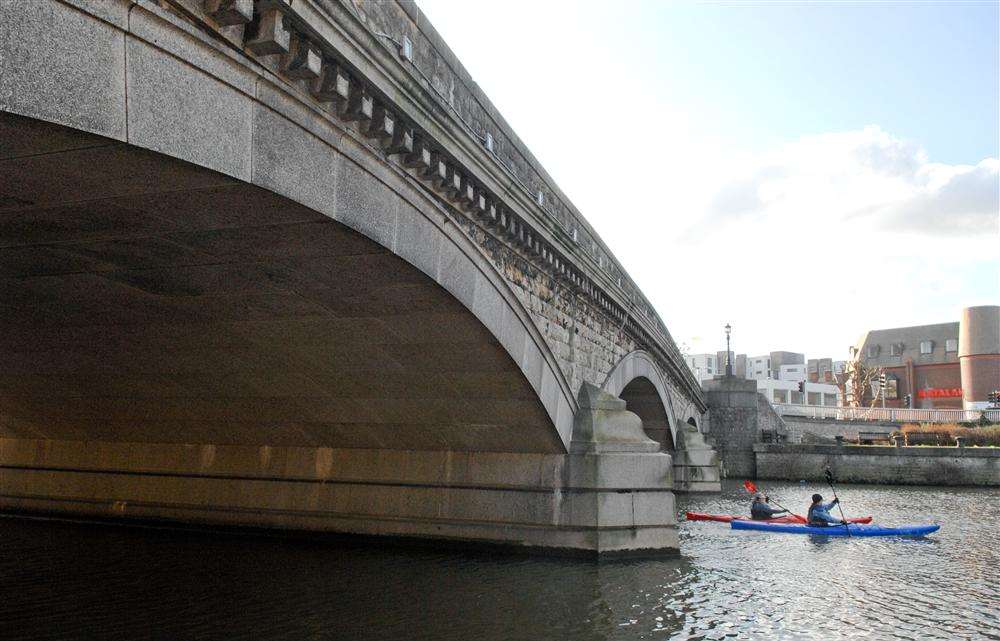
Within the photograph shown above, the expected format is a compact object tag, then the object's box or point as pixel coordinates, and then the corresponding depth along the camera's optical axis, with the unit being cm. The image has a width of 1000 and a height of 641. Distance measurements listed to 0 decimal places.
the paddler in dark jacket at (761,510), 1994
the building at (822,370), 10625
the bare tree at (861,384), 7806
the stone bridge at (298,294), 518
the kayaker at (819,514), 1834
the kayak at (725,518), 1920
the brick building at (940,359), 6806
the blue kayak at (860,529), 1784
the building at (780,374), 9481
